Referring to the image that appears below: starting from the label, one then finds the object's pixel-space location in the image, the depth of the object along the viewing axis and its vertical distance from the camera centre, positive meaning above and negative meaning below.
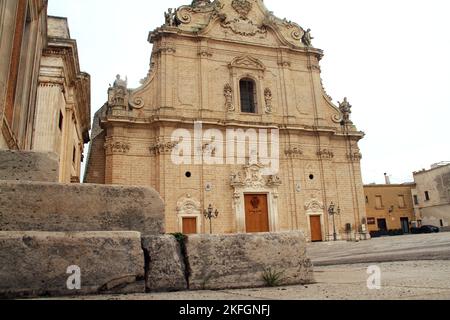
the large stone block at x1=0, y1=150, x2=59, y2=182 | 3.86 +0.83
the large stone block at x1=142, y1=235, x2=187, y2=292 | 2.90 -0.19
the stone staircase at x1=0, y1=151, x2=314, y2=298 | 2.54 -0.07
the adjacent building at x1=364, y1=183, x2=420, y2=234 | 33.94 +2.06
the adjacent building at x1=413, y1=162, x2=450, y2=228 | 35.78 +3.36
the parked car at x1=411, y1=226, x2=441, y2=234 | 30.58 +0.04
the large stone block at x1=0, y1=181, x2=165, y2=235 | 3.00 +0.30
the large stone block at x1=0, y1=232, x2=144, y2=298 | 2.47 -0.13
